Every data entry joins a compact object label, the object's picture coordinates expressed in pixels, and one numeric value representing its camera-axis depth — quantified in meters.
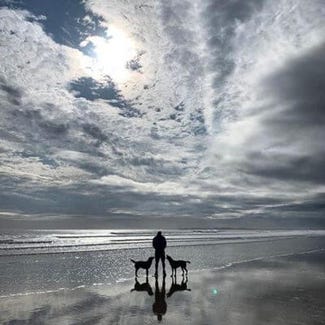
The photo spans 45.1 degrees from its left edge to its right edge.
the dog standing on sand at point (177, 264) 20.86
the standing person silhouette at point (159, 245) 21.98
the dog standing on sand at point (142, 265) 21.22
